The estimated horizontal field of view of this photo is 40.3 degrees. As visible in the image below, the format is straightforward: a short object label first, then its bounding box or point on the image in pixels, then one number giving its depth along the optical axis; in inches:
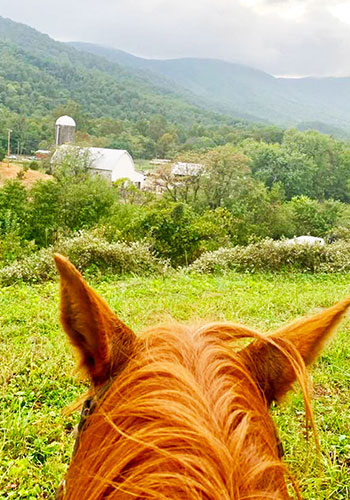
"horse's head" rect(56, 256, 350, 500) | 23.3
